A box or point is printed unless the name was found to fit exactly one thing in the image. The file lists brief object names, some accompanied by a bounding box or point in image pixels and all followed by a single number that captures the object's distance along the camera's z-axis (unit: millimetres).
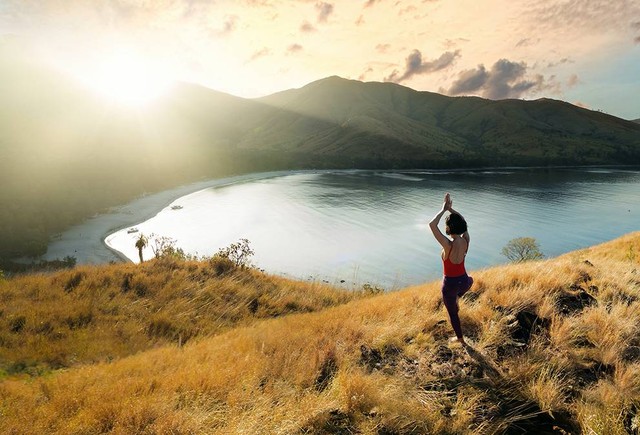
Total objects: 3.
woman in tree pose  5789
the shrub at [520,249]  49178
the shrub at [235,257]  20477
